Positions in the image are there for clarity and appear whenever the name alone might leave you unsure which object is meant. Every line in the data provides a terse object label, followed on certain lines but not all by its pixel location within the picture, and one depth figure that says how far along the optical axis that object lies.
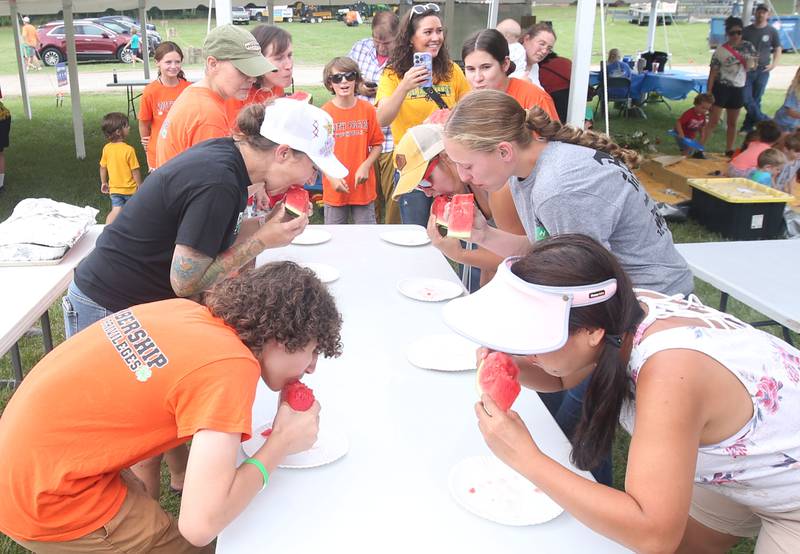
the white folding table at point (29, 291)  2.38
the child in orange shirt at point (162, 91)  5.84
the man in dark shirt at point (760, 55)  10.45
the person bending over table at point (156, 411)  1.36
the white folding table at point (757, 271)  2.71
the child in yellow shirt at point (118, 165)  5.91
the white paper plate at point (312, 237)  3.38
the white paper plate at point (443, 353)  2.12
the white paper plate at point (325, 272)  2.85
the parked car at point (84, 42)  20.89
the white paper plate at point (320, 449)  1.63
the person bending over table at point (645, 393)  1.20
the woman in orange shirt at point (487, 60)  3.48
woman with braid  1.93
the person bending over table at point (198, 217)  2.04
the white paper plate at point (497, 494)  1.48
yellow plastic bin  5.74
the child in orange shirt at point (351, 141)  4.32
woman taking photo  3.94
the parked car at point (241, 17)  19.36
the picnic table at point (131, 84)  12.11
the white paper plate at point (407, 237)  3.41
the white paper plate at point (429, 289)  2.69
